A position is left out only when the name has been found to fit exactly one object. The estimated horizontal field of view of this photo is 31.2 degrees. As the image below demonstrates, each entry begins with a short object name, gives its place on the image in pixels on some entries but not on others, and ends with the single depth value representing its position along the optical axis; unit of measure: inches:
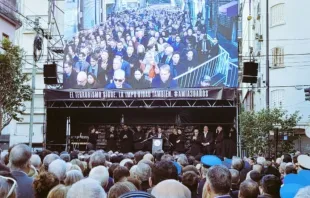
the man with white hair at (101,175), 253.5
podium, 905.4
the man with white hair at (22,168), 223.6
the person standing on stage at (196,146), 895.1
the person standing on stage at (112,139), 997.8
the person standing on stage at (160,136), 955.8
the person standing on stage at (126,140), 968.9
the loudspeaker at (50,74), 910.1
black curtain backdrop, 997.2
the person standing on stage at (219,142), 904.3
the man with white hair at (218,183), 194.5
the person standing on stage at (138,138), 963.1
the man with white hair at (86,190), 153.9
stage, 907.4
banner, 866.6
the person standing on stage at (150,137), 969.5
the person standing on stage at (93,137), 1024.1
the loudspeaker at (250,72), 844.6
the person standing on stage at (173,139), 951.0
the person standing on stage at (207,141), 905.1
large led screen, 892.6
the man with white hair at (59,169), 261.1
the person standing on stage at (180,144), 946.1
